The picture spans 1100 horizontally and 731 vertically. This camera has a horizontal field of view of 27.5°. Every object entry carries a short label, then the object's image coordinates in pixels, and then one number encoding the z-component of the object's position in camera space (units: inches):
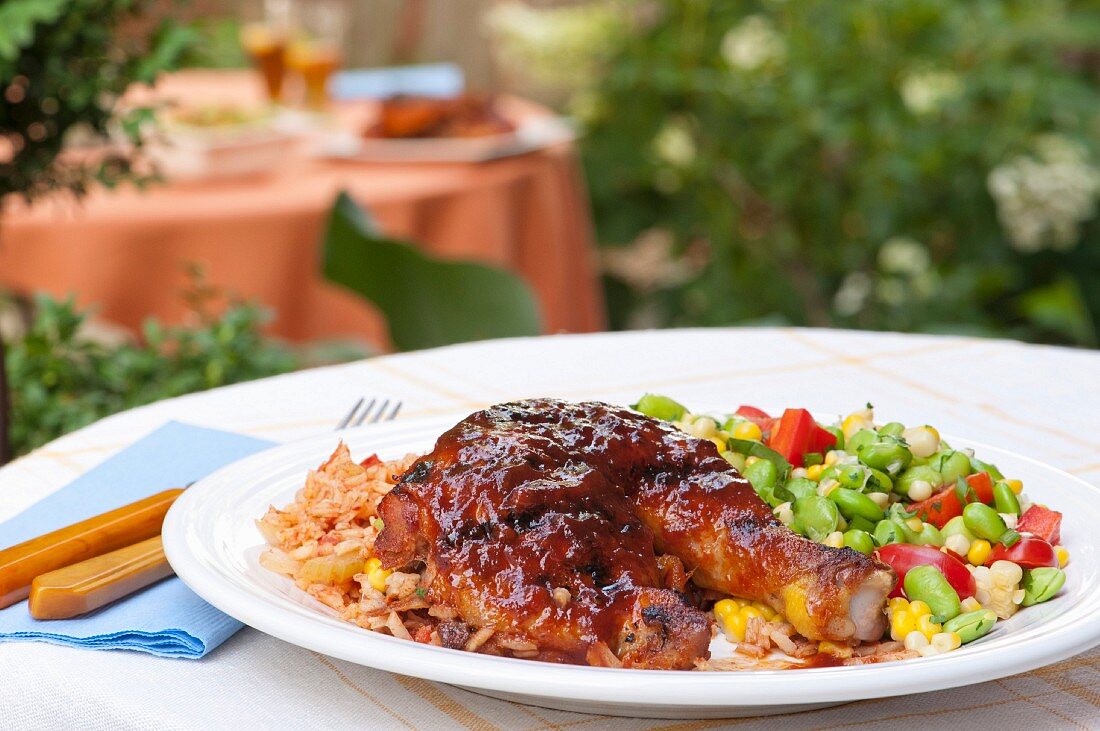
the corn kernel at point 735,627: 27.1
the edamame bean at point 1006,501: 29.1
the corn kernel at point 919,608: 26.7
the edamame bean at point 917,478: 29.6
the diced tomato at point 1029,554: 27.8
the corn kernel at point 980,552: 28.0
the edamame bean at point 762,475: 29.3
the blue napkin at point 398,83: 95.5
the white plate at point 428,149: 72.4
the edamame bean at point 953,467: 29.6
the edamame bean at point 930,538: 28.4
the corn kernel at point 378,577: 27.4
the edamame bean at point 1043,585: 27.2
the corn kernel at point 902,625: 26.7
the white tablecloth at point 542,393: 26.1
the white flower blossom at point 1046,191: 84.8
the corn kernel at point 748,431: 31.4
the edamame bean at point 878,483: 29.3
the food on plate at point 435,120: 75.9
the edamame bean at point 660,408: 32.0
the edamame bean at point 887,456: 29.7
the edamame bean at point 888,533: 28.4
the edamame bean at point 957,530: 28.3
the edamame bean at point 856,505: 28.8
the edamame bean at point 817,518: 28.4
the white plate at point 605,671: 24.4
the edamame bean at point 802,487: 29.3
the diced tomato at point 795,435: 31.0
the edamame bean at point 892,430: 30.4
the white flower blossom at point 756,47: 88.9
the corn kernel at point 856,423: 31.7
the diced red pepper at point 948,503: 29.1
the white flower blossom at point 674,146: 97.5
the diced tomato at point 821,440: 31.2
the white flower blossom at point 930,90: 84.7
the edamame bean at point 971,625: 26.5
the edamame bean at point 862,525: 28.9
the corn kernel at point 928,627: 26.5
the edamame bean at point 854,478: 29.2
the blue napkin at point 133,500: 27.2
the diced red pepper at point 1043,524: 28.9
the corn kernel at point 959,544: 28.1
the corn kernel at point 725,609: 27.3
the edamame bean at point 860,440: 30.3
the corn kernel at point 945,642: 26.2
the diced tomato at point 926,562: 27.4
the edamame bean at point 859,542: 28.2
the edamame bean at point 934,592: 26.8
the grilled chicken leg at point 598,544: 26.0
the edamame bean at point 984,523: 28.2
